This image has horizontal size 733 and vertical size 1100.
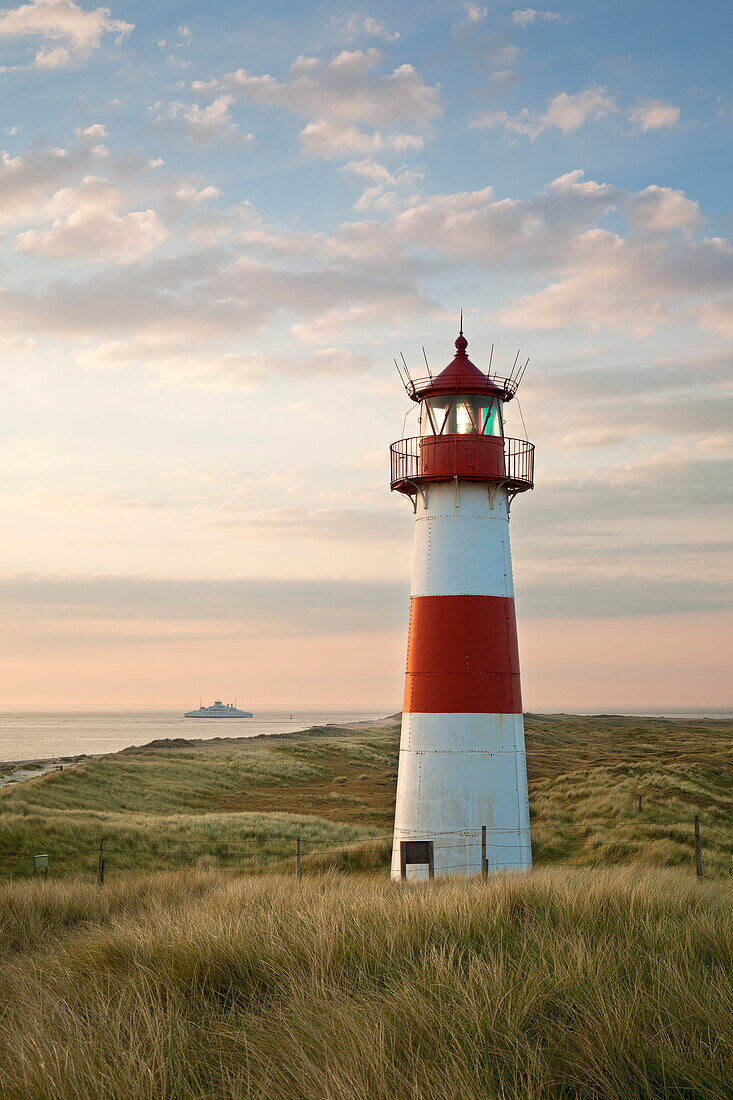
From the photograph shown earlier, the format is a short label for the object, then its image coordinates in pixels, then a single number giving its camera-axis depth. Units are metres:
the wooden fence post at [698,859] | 14.13
